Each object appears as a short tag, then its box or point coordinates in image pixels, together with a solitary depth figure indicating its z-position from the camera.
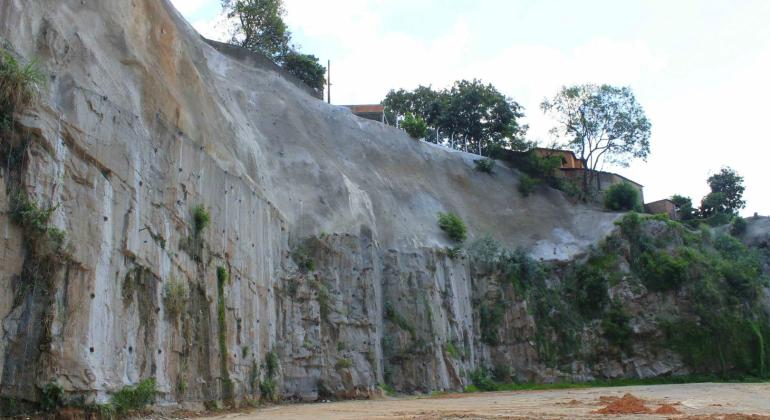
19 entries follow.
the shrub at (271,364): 27.47
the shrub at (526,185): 52.69
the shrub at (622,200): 53.88
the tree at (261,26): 52.06
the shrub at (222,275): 24.28
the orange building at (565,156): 56.69
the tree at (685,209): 60.91
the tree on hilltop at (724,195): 60.69
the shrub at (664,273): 45.06
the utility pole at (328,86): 56.41
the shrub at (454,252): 40.91
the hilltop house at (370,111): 53.91
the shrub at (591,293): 45.00
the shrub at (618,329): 43.72
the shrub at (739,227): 55.38
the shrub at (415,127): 49.81
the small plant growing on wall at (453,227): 43.00
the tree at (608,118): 55.84
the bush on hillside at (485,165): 52.57
